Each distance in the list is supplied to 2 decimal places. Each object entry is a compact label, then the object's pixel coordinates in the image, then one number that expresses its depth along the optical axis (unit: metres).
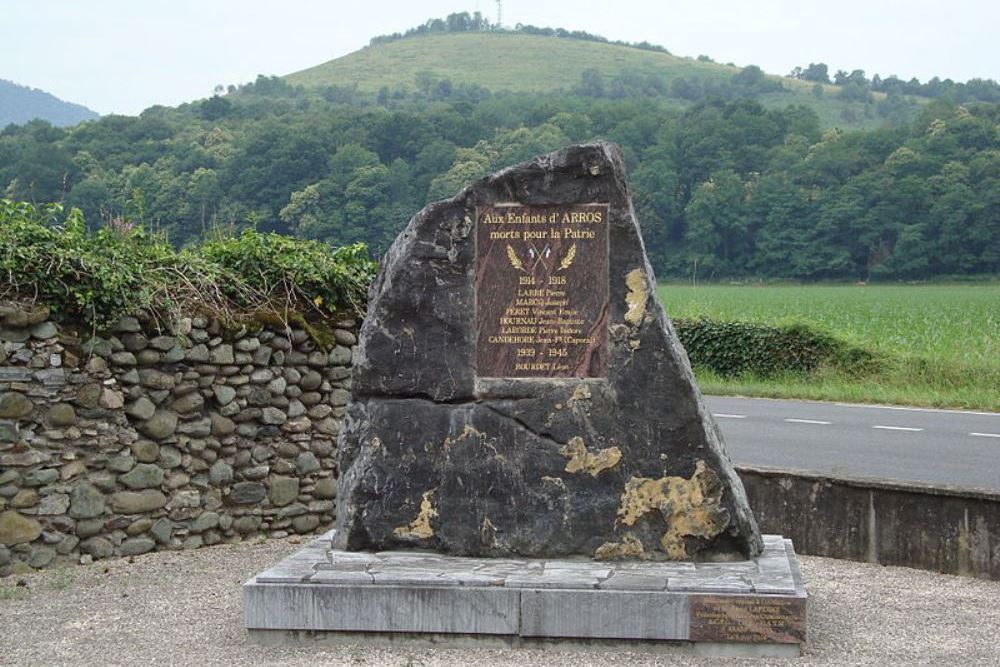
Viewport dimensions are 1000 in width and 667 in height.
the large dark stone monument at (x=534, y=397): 7.99
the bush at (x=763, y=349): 23.27
